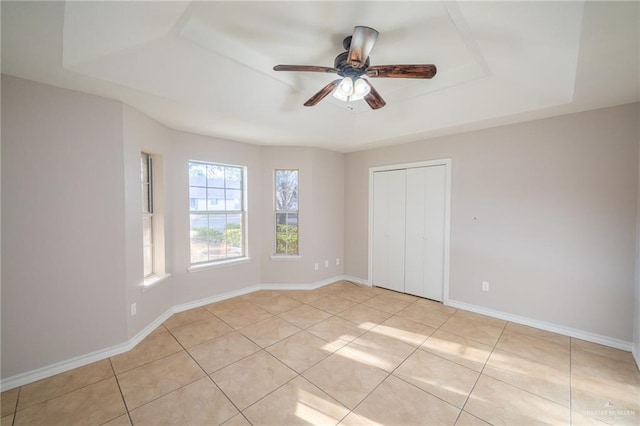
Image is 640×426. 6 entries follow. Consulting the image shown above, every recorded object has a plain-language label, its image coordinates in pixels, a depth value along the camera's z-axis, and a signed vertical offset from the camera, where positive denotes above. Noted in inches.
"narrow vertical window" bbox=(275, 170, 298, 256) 170.7 +0.9
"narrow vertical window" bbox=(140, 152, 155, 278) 120.3 -2.5
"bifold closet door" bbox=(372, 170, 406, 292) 162.6 -15.0
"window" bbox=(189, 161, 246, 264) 142.9 -3.6
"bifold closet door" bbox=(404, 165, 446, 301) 146.1 -15.4
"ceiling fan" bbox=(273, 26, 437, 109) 68.4 +40.4
